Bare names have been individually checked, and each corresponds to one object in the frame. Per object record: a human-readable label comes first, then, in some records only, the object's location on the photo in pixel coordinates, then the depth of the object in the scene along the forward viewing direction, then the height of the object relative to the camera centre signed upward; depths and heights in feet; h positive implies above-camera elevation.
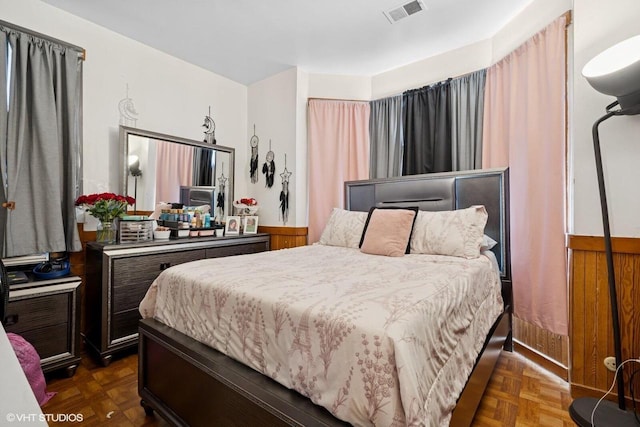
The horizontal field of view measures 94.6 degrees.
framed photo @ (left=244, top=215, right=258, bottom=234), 11.18 -0.17
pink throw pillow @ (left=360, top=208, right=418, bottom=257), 7.11 -0.34
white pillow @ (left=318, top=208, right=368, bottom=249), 8.43 -0.30
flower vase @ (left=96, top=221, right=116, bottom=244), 7.57 -0.38
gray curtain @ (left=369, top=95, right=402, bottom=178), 10.62 +3.02
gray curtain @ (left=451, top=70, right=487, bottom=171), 8.79 +3.05
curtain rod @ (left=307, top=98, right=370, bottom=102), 11.28 +4.62
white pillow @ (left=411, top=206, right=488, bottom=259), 6.71 -0.32
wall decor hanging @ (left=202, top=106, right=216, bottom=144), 11.12 +3.38
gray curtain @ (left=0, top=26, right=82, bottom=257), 6.66 +1.73
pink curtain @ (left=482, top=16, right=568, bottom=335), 6.59 +1.36
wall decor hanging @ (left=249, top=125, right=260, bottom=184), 12.23 +2.53
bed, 2.82 -1.49
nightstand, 5.90 -2.10
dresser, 6.91 -1.65
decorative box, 7.68 -0.33
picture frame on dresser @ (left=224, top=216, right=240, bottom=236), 10.93 -0.24
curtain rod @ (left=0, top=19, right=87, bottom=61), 6.72 +4.40
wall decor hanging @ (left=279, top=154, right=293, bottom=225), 11.30 +0.87
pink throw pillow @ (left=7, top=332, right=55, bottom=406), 5.09 -2.54
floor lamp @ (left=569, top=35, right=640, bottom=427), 4.43 +1.72
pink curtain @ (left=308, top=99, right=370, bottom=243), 11.27 +2.58
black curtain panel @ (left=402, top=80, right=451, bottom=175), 9.41 +2.97
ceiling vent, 7.51 +5.49
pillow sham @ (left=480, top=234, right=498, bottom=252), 7.02 -0.60
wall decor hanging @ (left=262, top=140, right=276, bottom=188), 11.66 +2.00
